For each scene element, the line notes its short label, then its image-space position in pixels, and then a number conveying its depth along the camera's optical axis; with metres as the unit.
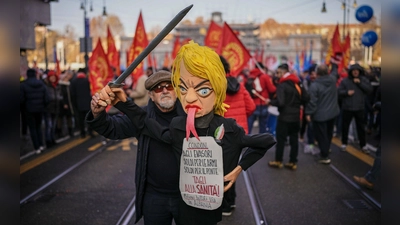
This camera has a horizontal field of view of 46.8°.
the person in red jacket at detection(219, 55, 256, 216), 5.46
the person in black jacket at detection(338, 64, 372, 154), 8.95
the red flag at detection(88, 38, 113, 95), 10.91
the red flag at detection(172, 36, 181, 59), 20.31
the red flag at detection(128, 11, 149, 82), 10.91
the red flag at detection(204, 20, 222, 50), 12.36
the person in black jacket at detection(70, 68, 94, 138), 11.29
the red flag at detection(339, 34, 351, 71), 14.14
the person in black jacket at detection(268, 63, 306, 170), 7.62
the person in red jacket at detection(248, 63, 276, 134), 9.77
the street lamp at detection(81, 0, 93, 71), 19.17
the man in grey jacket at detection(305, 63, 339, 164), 8.34
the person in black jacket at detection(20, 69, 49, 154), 9.31
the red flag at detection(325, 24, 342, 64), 14.92
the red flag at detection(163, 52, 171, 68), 29.12
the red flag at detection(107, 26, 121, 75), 13.53
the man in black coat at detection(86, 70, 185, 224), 3.23
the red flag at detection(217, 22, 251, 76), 8.47
